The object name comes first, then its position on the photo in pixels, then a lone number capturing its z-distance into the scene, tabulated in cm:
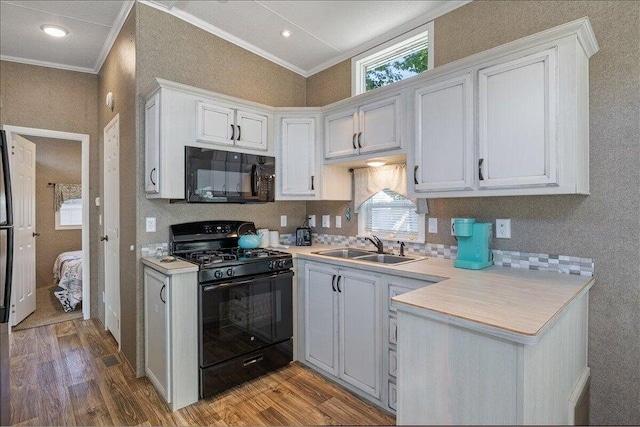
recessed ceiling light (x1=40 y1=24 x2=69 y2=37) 282
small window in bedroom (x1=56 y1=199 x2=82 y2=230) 553
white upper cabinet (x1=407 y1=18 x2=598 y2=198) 160
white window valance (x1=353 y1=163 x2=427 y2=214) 270
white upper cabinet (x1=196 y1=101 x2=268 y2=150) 249
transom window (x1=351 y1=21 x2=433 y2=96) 264
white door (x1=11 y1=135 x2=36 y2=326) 345
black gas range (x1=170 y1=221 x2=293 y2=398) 218
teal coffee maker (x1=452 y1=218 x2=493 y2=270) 200
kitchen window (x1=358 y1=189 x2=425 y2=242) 269
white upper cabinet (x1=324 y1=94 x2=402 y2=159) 235
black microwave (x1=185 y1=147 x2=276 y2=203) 241
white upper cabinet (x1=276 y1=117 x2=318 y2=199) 295
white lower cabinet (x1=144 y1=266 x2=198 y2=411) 206
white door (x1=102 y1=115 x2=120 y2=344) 302
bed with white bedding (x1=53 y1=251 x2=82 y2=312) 404
